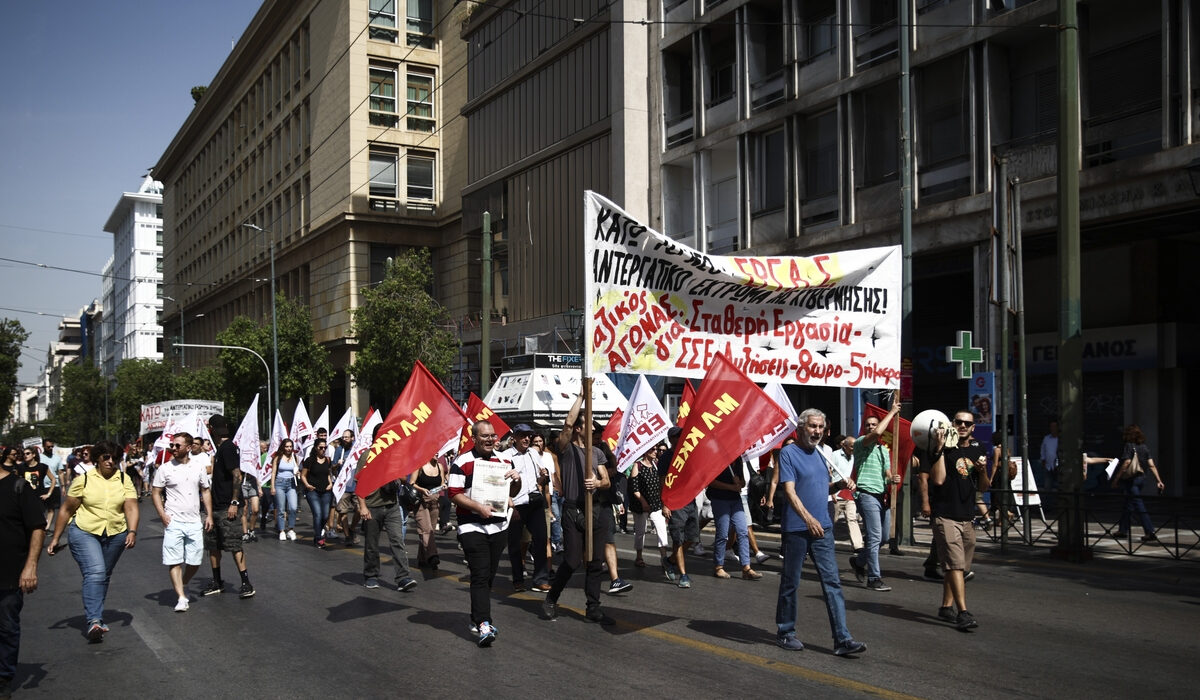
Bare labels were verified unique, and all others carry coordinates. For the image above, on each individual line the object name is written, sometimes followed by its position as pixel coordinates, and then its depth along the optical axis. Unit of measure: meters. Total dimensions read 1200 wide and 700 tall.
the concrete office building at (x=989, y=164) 18.08
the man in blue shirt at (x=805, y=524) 7.54
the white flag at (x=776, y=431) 9.63
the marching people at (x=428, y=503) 12.20
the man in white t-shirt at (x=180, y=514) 10.45
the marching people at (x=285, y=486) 18.05
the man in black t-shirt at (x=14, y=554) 7.12
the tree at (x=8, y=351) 60.47
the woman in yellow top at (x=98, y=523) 9.20
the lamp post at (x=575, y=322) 29.71
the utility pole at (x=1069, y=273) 13.51
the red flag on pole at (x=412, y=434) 11.10
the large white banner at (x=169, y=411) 45.16
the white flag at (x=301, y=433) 21.09
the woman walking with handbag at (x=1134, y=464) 14.51
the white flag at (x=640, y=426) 12.56
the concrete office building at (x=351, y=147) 48.06
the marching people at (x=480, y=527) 8.29
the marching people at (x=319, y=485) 16.83
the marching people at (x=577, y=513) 9.18
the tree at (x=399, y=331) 34.72
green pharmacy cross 15.66
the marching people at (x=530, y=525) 10.33
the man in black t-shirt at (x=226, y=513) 11.16
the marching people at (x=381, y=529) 11.69
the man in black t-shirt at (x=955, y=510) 8.48
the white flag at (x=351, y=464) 14.31
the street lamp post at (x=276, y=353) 42.57
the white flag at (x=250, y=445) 18.47
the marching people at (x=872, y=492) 10.89
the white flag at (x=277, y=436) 19.29
